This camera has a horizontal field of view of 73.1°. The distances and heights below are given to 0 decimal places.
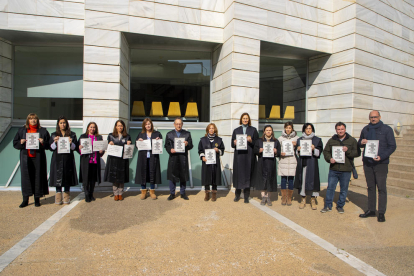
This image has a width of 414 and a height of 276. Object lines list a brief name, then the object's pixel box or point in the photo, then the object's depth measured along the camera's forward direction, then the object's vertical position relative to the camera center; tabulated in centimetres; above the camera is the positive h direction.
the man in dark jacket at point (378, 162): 591 -53
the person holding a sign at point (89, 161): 690 -74
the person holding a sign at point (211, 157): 723 -59
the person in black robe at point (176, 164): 734 -80
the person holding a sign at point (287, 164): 690 -70
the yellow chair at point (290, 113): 1186 +100
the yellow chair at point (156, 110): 1054 +88
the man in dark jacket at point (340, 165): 638 -63
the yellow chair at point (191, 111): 1081 +90
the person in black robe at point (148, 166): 730 -87
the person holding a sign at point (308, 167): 672 -73
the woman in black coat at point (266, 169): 698 -83
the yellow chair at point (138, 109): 1037 +89
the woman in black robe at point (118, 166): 716 -87
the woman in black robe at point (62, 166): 669 -84
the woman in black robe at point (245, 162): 720 -69
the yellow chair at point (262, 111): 1117 +99
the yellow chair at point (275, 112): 1150 +99
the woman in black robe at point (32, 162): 643 -74
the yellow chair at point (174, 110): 1067 +91
